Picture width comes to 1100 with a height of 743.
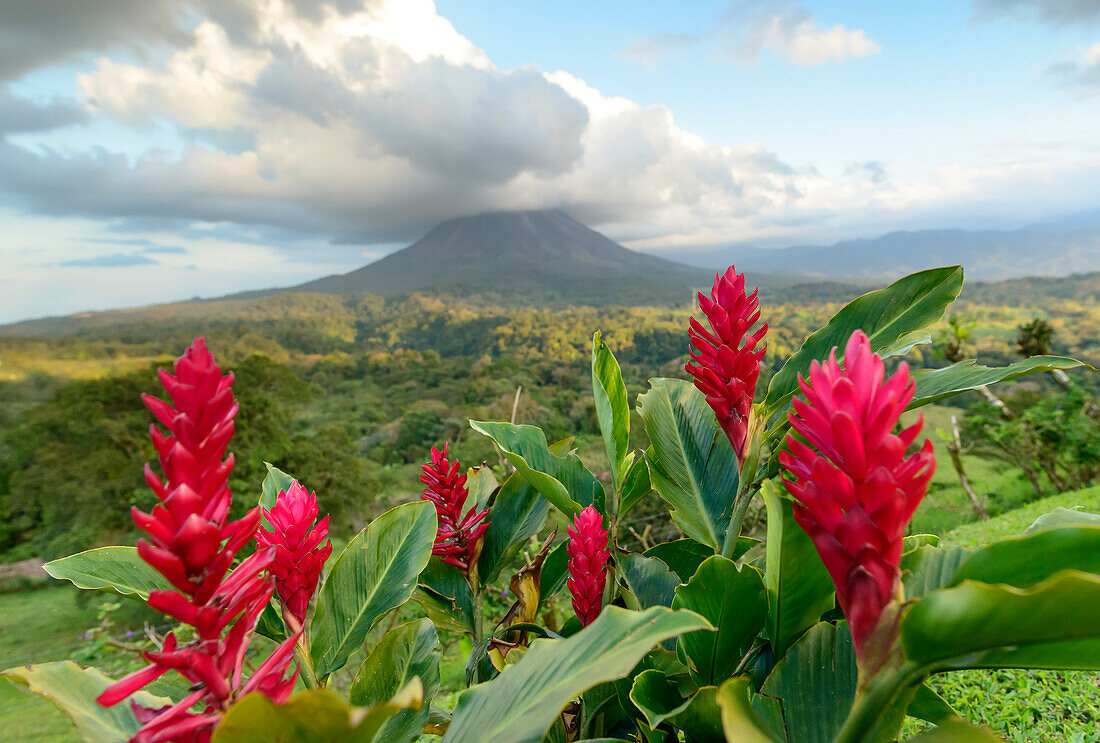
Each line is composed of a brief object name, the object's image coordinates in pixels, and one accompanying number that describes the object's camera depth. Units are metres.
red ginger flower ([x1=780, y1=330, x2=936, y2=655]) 0.56
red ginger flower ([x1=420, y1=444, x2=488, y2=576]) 1.18
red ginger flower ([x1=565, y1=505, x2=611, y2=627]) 0.97
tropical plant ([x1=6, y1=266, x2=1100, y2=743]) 0.54
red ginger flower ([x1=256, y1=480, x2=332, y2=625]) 0.87
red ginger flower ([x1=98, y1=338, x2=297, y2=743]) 0.53
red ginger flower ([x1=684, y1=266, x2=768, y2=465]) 1.02
